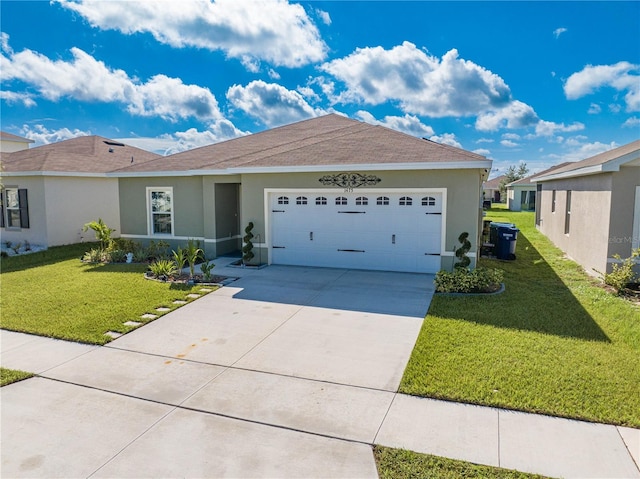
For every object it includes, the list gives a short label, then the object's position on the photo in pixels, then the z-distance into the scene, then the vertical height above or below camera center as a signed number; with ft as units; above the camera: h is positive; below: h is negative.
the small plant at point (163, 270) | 35.45 -5.90
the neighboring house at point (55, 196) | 51.03 +0.83
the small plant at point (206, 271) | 34.32 -5.78
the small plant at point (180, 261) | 36.14 -5.14
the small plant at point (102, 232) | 45.05 -3.35
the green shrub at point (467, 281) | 29.86 -5.70
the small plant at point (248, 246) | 39.55 -4.16
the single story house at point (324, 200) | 33.96 +0.28
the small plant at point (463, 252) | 32.14 -3.88
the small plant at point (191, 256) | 35.24 -4.66
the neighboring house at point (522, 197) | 135.74 +2.30
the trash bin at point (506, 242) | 45.16 -4.29
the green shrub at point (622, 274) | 30.22 -5.26
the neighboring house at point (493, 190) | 193.99 +6.50
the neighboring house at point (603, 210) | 31.76 -0.51
